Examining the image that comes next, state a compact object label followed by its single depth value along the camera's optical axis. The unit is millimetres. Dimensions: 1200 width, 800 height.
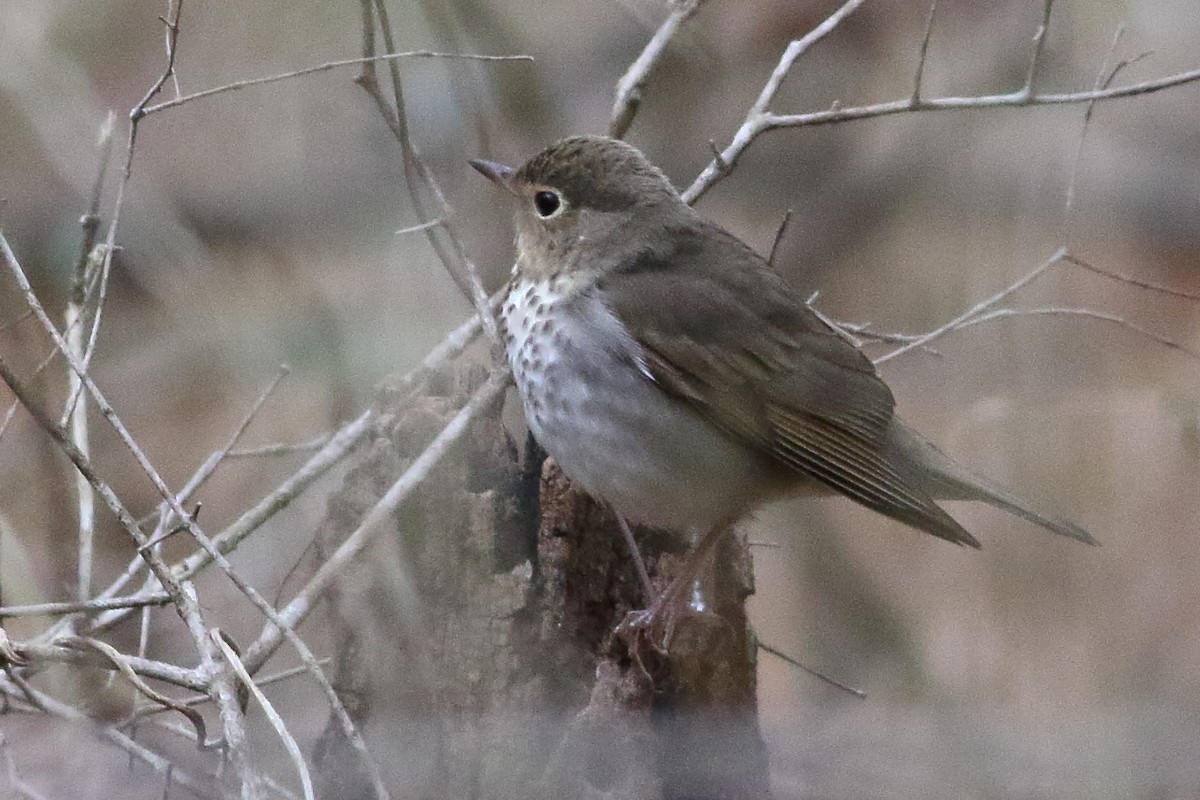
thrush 5715
